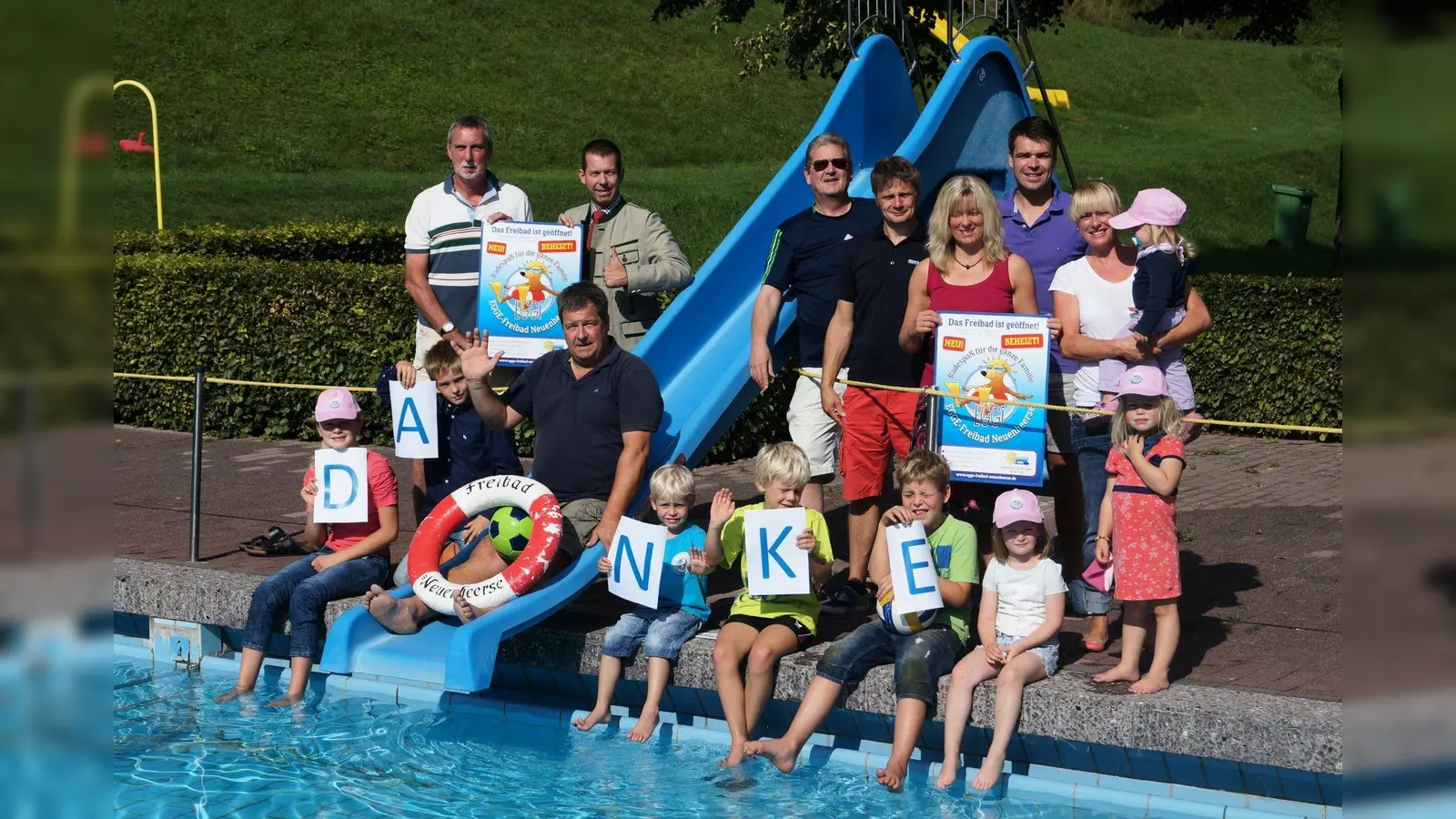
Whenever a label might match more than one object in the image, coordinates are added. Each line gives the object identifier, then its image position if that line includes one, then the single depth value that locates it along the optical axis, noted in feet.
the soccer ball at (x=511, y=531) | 21.79
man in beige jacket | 23.99
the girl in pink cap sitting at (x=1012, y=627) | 17.79
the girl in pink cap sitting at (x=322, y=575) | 22.38
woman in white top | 19.47
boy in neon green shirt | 19.31
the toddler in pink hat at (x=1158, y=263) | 18.79
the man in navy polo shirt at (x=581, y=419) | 21.65
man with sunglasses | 22.54
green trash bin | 75.72
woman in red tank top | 20.53
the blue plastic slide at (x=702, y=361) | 20.63
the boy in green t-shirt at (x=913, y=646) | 18.16
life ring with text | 20.81
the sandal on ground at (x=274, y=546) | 25.73
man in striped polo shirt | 25.07
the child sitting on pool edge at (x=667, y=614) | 20.16
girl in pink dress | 18.04
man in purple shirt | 21.36
